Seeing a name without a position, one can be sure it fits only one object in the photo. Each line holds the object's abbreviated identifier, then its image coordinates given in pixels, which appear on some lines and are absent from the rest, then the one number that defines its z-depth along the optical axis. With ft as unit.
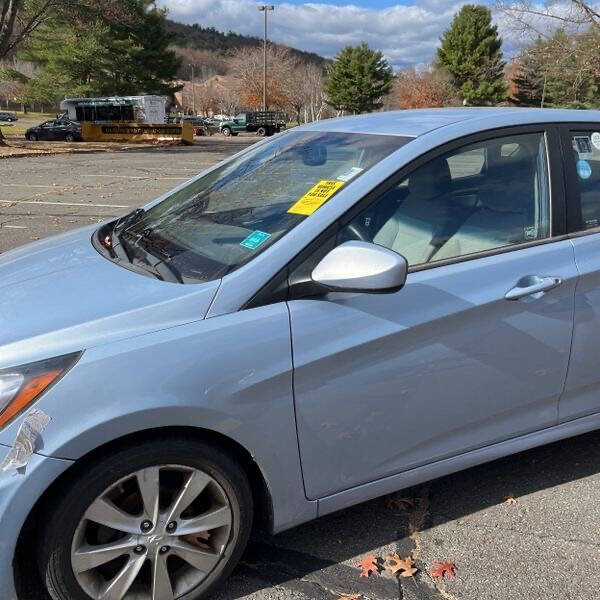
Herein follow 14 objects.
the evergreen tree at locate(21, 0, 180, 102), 153.99
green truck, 197.06
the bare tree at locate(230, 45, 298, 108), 296.71
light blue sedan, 6.18
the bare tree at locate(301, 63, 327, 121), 276.82
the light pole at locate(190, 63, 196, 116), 401.94
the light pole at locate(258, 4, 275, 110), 185.16
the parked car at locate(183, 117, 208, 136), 201.07
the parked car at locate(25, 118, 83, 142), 136.36
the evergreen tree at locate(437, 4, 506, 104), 230.27
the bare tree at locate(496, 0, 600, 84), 69.62
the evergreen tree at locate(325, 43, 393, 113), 248.11
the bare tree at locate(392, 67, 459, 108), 239.50
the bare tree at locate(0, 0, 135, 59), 94.84
